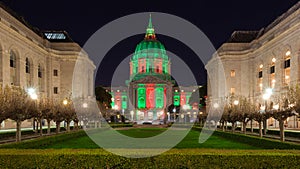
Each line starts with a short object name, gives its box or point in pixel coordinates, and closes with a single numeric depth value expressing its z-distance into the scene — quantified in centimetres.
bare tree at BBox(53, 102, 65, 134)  3472
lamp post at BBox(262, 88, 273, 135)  3320
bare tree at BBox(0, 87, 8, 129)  2179
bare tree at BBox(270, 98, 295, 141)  2576
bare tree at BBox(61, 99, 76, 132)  3681
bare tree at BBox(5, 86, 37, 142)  2372
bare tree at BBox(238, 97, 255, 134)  3515
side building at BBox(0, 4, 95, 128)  5009
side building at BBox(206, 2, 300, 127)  5159
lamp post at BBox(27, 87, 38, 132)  3989
